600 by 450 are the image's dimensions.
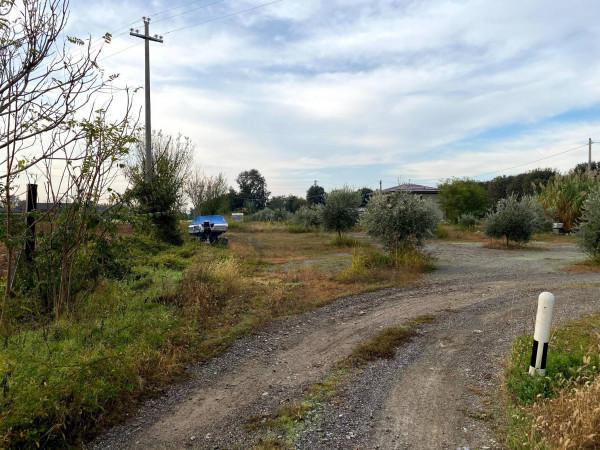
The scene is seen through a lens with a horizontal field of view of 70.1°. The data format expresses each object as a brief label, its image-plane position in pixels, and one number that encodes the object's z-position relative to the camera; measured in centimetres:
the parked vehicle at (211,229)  2039
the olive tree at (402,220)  1239
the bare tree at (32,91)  355
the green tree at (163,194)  1588
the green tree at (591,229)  1224
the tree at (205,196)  3681
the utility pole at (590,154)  3857
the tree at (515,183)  4335
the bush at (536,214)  1778
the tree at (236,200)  7722
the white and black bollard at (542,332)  361
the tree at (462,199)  3269
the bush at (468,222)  2940
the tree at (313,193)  7407
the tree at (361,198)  2203
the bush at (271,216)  4846
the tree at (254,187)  8516
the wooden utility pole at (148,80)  1822
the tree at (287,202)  7308
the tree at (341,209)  2162
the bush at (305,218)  2992
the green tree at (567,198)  2539
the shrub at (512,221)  1770
